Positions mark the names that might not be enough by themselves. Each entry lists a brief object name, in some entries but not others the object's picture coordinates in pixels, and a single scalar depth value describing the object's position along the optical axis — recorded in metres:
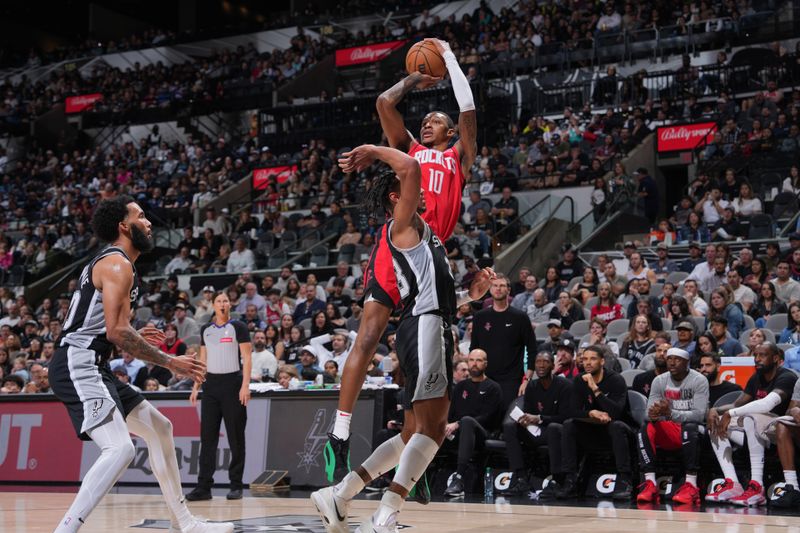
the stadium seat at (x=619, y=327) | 12.96
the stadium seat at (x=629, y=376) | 10.90
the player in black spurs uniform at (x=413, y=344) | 5.49
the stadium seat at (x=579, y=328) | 13.14
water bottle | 10.01
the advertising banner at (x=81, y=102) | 34.00
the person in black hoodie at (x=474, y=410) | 10.00
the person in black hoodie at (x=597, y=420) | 9.31
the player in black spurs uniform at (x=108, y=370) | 5.45
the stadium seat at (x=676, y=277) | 14.52
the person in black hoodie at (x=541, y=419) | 9.69
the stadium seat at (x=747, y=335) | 10.88
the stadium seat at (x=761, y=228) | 15.77
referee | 9.82
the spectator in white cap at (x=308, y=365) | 12.73
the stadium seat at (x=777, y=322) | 11.95
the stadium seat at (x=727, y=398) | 9.34
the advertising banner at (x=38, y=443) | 12.04
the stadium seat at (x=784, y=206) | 16.19
